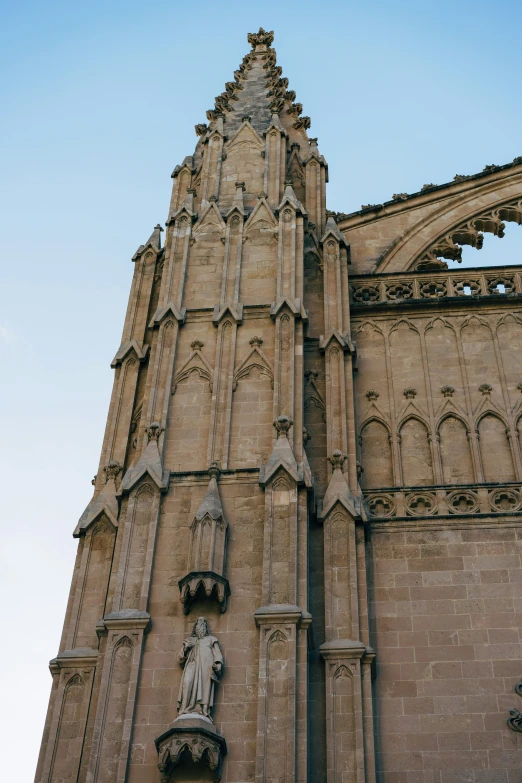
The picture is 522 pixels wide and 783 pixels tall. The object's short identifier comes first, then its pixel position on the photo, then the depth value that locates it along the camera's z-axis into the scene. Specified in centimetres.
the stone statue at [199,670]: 1433
